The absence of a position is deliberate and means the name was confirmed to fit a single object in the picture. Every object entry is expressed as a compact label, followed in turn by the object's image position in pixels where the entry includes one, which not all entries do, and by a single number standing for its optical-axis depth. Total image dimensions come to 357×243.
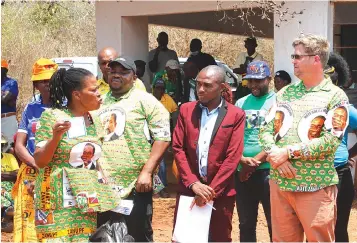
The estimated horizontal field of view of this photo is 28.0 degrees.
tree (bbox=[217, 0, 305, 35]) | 9.11
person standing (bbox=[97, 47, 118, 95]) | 5.90
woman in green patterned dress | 4.46
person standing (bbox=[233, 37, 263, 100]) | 12.41
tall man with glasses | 4.75
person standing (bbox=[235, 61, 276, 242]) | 6.14
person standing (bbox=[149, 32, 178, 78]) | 12.57
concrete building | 9.13
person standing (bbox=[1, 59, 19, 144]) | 9.31
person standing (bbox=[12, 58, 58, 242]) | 5.54
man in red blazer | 5.25
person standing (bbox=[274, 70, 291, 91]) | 9.11
